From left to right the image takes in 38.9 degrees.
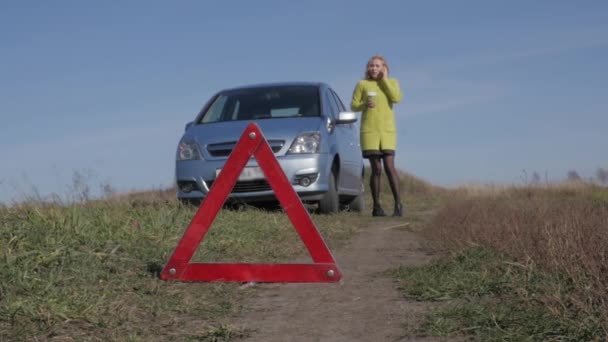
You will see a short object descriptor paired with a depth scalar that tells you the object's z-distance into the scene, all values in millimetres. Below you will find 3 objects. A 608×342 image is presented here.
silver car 10281
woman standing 11281
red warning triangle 5059
